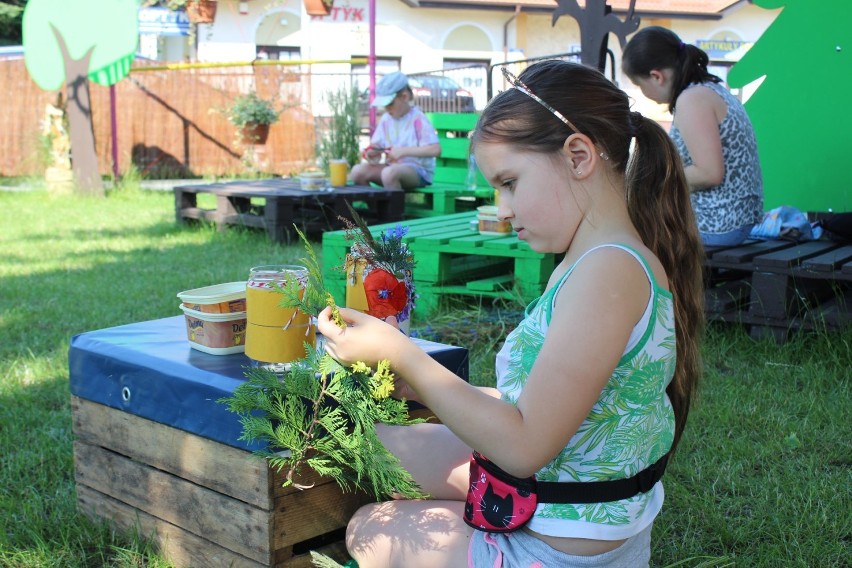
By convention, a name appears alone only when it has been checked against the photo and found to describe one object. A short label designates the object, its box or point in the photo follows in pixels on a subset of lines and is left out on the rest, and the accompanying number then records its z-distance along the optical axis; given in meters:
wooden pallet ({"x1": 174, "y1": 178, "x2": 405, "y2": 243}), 6.99
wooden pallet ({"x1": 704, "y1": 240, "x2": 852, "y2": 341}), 3.81
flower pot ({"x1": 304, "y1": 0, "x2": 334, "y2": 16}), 12.21
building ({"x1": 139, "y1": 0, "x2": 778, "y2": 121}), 21.12
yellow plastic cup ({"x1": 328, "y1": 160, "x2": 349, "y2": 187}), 7.63
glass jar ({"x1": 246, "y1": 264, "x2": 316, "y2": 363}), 1.96
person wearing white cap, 7.52
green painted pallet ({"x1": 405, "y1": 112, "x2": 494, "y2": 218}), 7.38
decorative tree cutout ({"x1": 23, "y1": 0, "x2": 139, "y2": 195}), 10.14
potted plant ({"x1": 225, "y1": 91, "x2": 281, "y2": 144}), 13.42
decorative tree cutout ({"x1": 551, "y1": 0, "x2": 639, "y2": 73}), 4.73
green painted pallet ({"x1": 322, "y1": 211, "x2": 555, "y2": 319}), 4.44
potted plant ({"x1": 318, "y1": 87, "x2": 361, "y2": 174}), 9.39
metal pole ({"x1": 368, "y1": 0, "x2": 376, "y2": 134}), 9.64
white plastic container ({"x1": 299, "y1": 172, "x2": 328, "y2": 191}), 7.17
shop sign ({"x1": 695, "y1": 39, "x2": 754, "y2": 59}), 23.16
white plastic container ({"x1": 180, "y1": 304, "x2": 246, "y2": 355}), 2.13
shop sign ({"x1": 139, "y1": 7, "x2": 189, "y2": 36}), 21.17
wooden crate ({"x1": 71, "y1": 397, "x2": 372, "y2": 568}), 1.92
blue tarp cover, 1.96
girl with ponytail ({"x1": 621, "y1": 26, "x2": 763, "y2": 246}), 4.10
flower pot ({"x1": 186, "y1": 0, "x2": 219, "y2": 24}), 19.81
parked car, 13.48
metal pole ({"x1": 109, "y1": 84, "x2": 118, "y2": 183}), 11.97
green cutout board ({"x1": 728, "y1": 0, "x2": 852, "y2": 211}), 5.51
